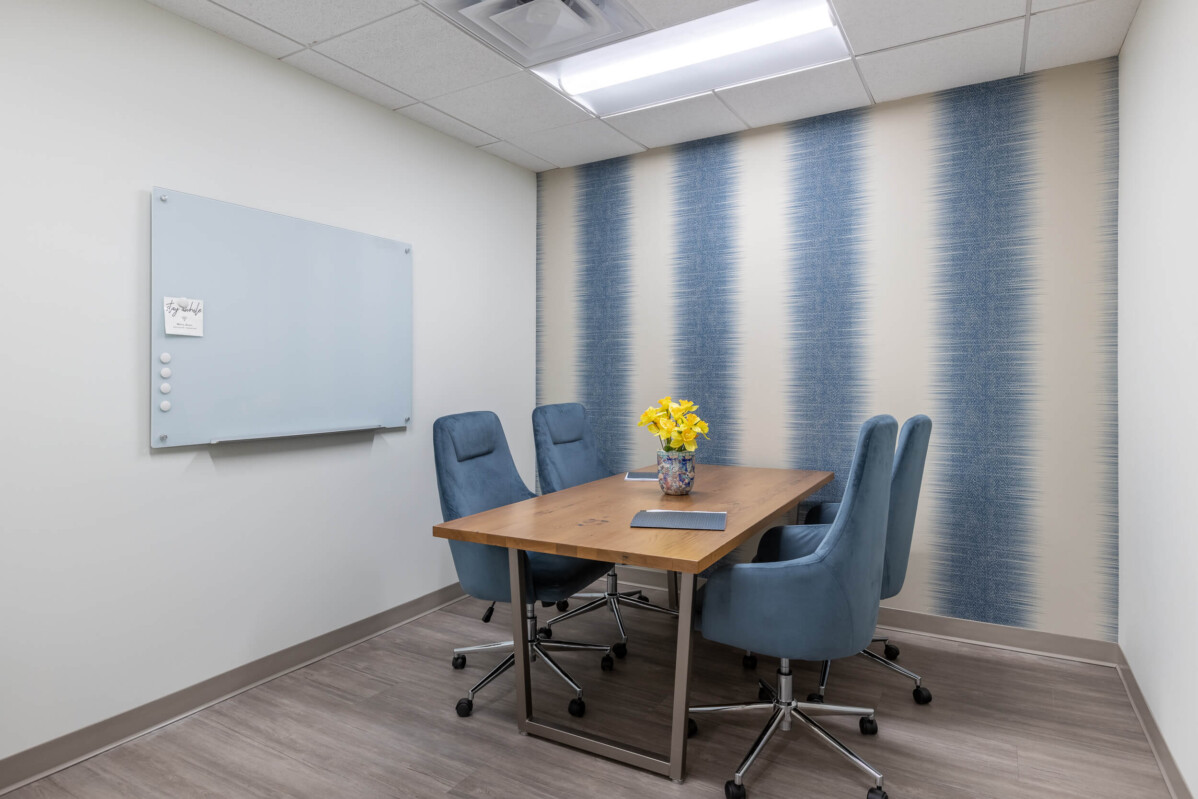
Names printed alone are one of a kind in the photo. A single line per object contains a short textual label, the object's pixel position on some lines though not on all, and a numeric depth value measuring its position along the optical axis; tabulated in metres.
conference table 1.98
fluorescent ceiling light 2.76
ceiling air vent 2.49
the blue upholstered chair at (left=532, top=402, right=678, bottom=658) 3.40
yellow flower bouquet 2.83
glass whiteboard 2.51
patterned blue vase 2.85
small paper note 2.49
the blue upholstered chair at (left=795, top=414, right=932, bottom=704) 2.37
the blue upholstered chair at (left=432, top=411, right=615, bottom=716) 2.59
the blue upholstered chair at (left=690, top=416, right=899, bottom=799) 1.94
